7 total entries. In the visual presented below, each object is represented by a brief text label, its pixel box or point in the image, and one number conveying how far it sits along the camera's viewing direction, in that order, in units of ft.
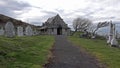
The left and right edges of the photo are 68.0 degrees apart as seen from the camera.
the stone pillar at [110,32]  44.87
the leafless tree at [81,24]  138.51
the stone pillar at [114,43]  38.80
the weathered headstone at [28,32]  68.70
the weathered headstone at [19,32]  63.41
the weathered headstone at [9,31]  44.59
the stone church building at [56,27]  109.28
